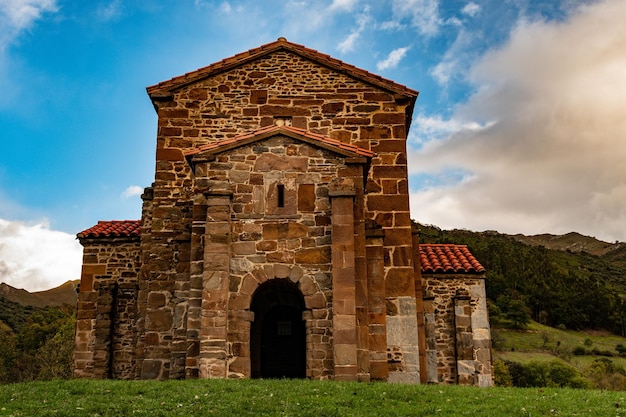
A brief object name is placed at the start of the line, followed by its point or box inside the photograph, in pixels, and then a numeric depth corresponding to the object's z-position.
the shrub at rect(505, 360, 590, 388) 42.78
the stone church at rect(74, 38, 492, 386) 13.37
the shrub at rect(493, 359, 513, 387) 43.75
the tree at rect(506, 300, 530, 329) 60.16
